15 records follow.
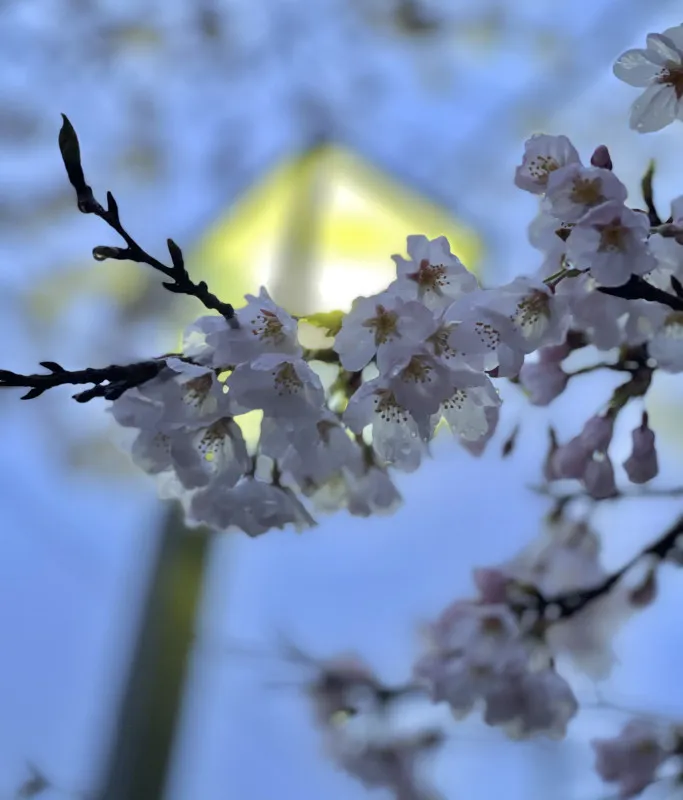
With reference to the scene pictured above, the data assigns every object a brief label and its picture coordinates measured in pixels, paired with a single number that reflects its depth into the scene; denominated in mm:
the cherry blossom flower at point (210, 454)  895
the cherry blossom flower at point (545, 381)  957
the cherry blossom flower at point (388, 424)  872
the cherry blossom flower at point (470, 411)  884
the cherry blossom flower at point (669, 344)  905
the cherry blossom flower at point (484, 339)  856
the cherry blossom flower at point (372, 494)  962
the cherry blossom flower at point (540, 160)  886
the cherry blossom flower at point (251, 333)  868
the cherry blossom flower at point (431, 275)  873
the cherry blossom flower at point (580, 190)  854
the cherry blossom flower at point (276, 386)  857
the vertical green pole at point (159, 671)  2125
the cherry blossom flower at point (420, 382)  857
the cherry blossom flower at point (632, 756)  1269
